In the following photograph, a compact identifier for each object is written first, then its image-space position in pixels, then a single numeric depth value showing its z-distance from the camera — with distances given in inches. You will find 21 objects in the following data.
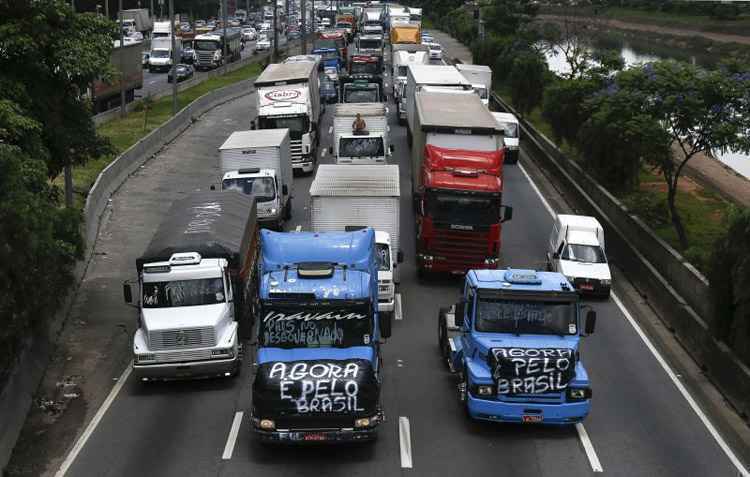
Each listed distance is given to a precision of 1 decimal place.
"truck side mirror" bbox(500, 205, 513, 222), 1161.0
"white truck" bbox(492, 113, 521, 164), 1955.0
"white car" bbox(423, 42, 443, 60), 3223.4
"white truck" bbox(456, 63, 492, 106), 2357.7
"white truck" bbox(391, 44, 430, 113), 2409.0
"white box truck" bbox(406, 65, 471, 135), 1884.8
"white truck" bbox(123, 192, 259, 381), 842.2
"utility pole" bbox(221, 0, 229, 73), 3381.6
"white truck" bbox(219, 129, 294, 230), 1346.0
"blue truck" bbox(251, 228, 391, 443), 684.1
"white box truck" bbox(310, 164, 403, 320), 1114.7
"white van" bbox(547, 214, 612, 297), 1152.2
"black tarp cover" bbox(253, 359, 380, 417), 682.2
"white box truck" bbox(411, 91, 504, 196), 1295.5
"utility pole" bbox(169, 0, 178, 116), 2253.2
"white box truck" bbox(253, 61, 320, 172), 1749.5
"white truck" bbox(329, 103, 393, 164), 1576.0
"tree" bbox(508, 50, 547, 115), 2417.6
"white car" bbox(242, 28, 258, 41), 5492.1
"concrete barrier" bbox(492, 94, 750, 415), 866.8
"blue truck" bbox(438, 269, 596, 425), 733.3
